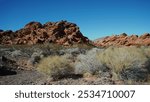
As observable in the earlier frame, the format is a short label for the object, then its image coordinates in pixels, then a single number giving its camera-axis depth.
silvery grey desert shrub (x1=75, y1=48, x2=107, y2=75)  7.76
